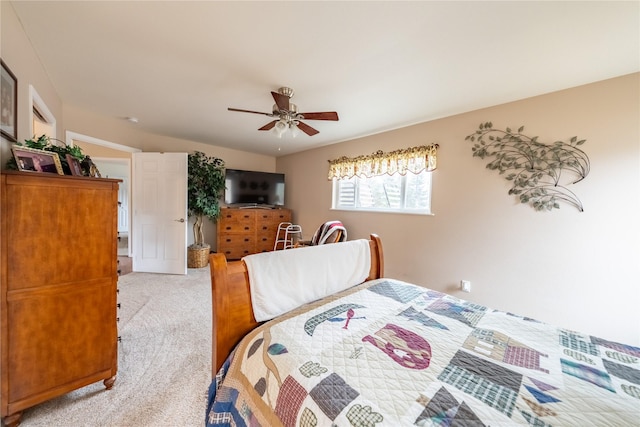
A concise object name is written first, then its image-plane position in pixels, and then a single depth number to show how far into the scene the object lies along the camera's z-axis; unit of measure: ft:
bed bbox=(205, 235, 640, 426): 2.27
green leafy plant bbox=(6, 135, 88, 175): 4.42
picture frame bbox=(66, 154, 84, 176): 4.67
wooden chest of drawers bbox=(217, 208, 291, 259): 14.06
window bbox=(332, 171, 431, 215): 10.11
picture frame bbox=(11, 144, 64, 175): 3.97
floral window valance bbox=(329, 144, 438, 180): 9.57
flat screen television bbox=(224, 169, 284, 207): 14.49
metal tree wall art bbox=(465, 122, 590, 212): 6.70
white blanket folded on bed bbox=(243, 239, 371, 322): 4.06
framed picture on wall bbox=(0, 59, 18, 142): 4.05
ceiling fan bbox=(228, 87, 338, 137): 6.74
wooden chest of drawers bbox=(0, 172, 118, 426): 3.82
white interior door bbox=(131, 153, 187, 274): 11.96
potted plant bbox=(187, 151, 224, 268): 12.99
